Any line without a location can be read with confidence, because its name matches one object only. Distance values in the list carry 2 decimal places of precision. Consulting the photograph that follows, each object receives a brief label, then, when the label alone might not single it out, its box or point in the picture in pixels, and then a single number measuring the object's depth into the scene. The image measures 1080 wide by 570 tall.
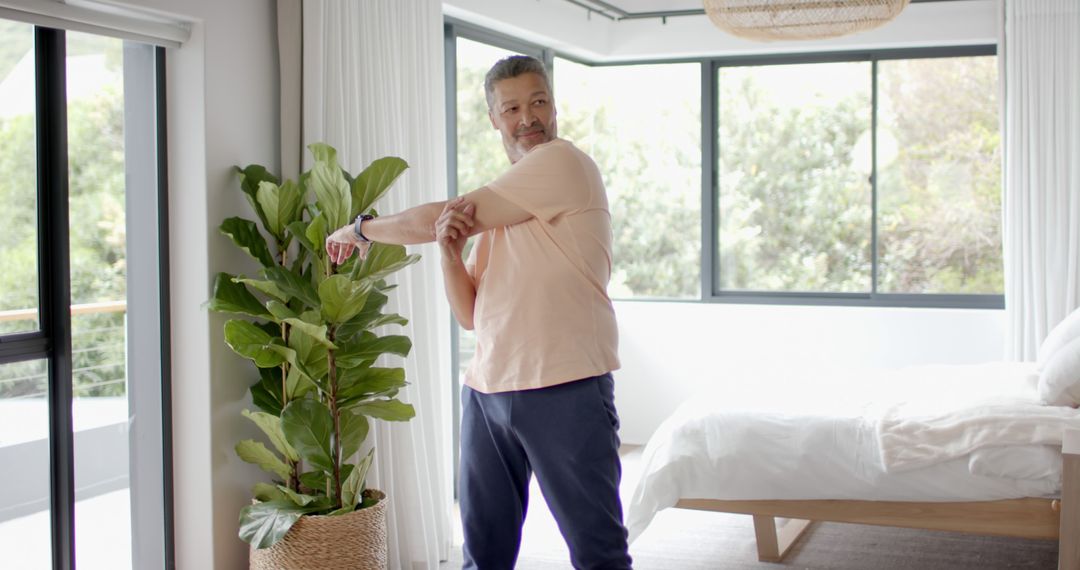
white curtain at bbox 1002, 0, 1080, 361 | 4.77
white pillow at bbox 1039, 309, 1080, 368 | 3.46
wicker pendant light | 3.59
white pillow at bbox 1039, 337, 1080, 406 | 3.11
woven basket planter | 2.95
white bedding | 3.04
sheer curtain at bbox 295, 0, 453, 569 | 3.34
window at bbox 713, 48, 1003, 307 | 5.26
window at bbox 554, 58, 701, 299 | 5.77
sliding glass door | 2.76
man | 2.00
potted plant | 2.93
